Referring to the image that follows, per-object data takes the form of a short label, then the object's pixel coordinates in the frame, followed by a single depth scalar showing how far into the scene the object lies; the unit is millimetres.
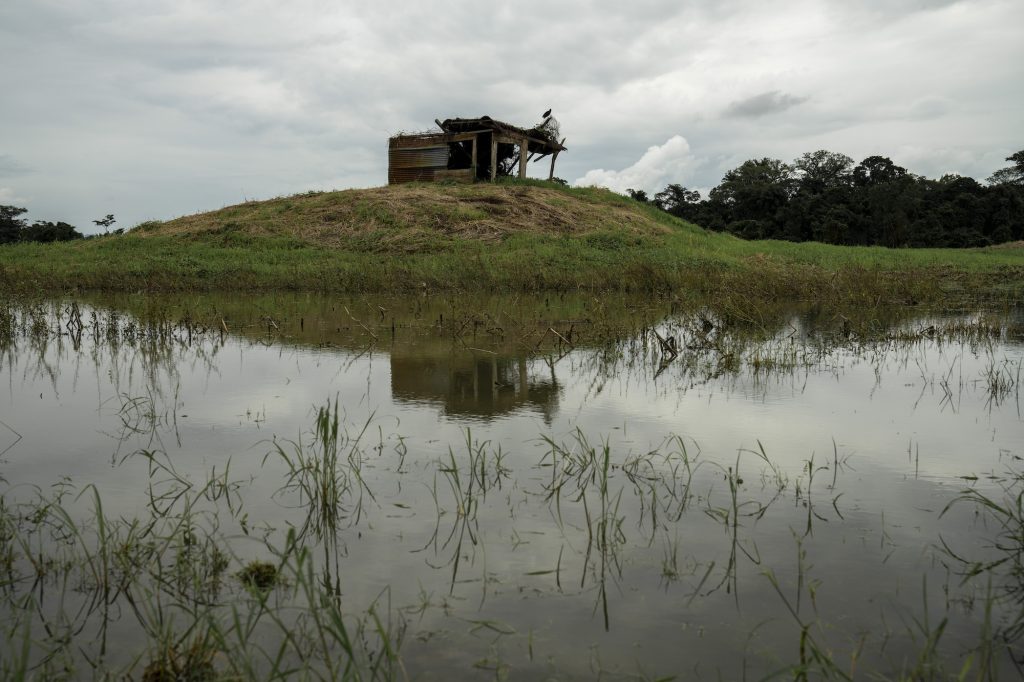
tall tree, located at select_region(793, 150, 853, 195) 63559
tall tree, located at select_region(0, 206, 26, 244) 49750
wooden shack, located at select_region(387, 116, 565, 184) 31688
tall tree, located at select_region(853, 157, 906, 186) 62072
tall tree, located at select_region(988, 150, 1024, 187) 57156
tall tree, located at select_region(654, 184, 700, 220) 65125
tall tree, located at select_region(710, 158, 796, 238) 57822
